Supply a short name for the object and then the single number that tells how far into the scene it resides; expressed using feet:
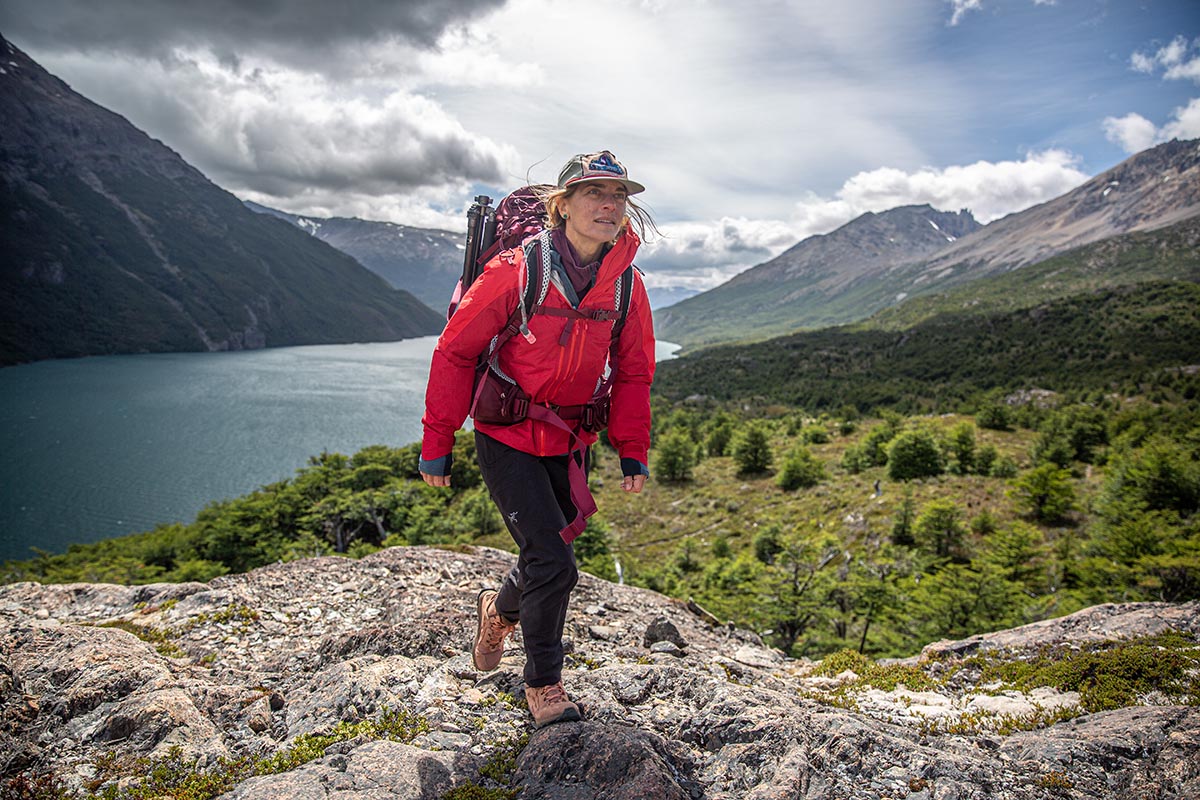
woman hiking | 10.77
